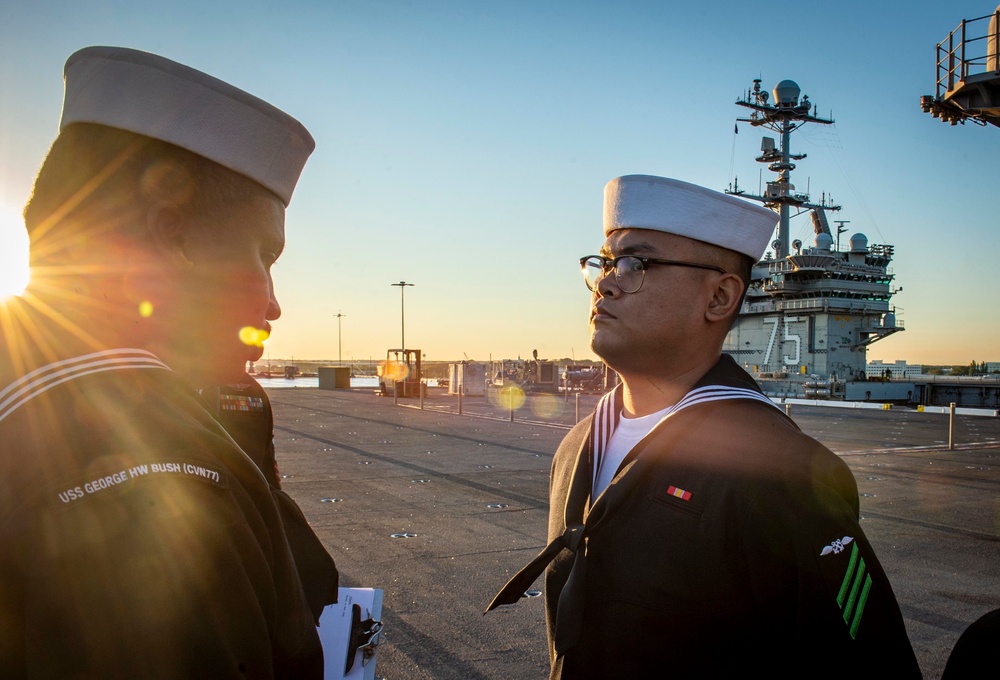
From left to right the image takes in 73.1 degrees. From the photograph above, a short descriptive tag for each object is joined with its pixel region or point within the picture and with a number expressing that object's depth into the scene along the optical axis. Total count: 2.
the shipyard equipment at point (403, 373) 36.89
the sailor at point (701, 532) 1.84
